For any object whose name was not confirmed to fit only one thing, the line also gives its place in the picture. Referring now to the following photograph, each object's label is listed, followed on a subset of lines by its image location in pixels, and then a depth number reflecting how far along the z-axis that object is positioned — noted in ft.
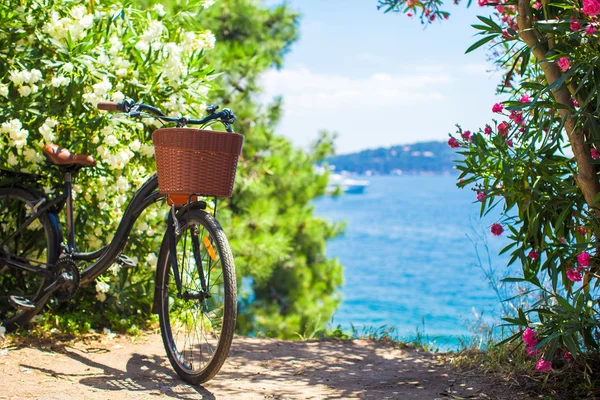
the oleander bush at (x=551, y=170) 8.86
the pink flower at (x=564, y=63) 8.74
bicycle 9.85
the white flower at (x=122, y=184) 13.04
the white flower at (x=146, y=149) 13.50
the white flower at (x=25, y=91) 12.35
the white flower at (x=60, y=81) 12.15
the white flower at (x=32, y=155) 12.71
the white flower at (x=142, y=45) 13.20
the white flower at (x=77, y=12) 12.55
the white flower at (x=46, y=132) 12.28
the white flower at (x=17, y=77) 12.04
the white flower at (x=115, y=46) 12.90
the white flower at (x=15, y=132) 12.01
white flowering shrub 12.41
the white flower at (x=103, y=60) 12.48
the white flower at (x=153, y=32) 13.21
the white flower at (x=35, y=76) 12.17
